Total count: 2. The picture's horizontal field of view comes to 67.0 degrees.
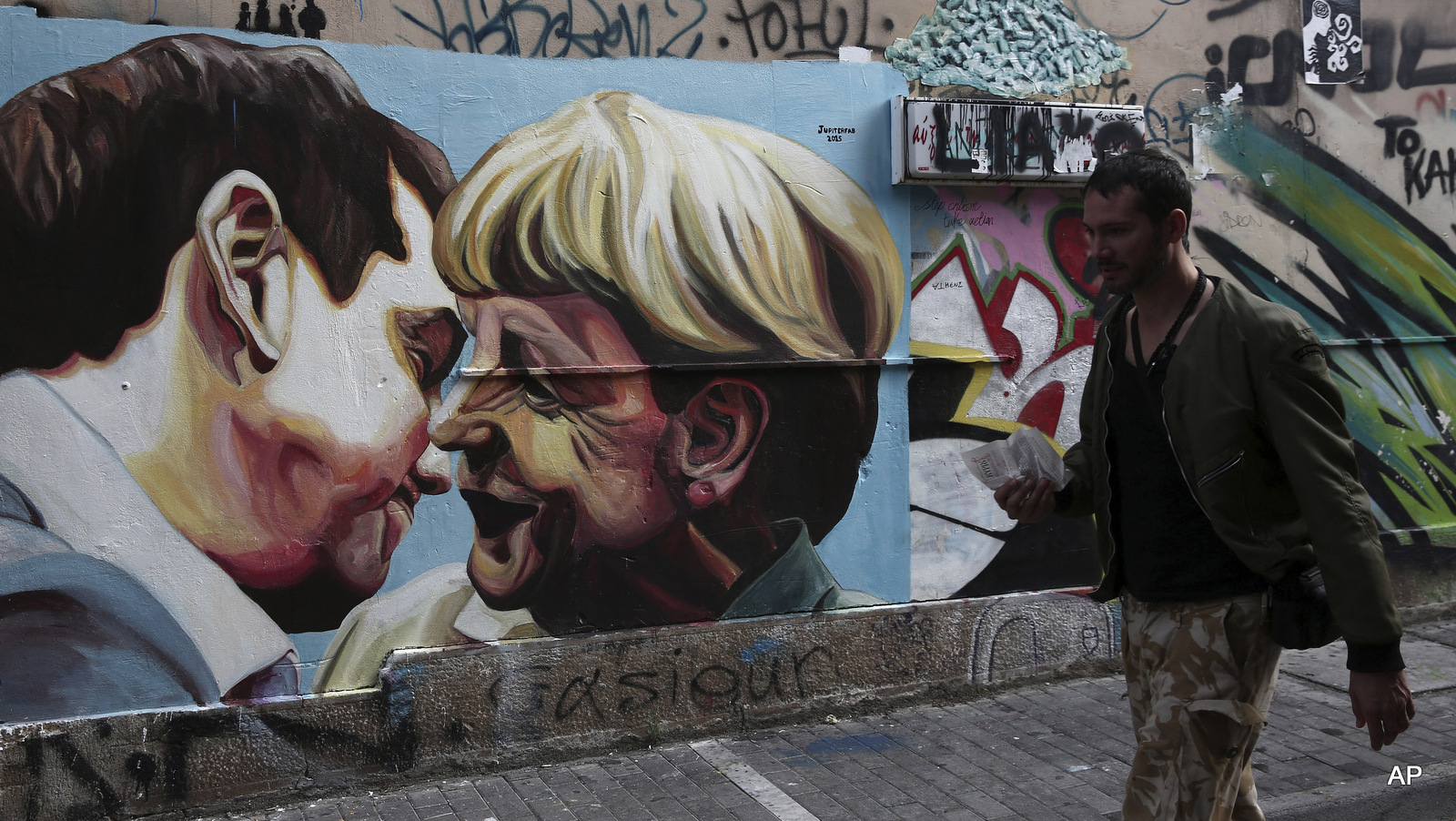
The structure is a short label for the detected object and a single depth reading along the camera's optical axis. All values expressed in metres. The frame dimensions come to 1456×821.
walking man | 2.38
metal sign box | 5.30
